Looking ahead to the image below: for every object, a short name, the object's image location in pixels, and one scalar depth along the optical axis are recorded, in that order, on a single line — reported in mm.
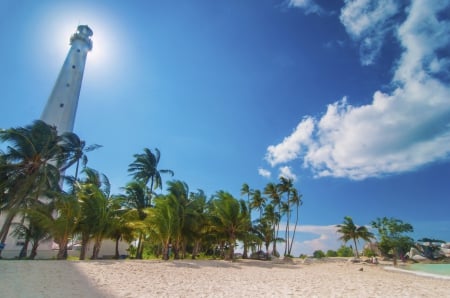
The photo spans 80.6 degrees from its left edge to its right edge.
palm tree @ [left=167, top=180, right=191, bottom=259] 18672
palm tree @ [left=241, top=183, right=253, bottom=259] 40875
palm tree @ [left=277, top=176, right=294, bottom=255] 39375
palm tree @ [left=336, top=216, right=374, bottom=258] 42281
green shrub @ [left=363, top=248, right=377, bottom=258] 47581
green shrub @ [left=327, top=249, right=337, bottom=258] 52806
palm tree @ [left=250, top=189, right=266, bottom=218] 39656
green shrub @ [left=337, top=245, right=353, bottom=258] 54256
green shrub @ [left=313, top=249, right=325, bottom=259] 47131
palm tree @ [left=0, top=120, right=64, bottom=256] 16516
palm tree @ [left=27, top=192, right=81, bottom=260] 14703
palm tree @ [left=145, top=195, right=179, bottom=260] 17281
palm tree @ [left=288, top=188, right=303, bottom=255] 39500
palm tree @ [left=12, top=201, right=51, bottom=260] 16328
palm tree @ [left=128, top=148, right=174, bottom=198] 26681
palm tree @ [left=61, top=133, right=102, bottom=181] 23969
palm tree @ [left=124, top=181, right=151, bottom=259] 21109
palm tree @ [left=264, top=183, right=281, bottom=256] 38750
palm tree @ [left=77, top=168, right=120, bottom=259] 15609
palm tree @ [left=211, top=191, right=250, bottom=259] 21750
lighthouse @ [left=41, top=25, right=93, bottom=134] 30188
